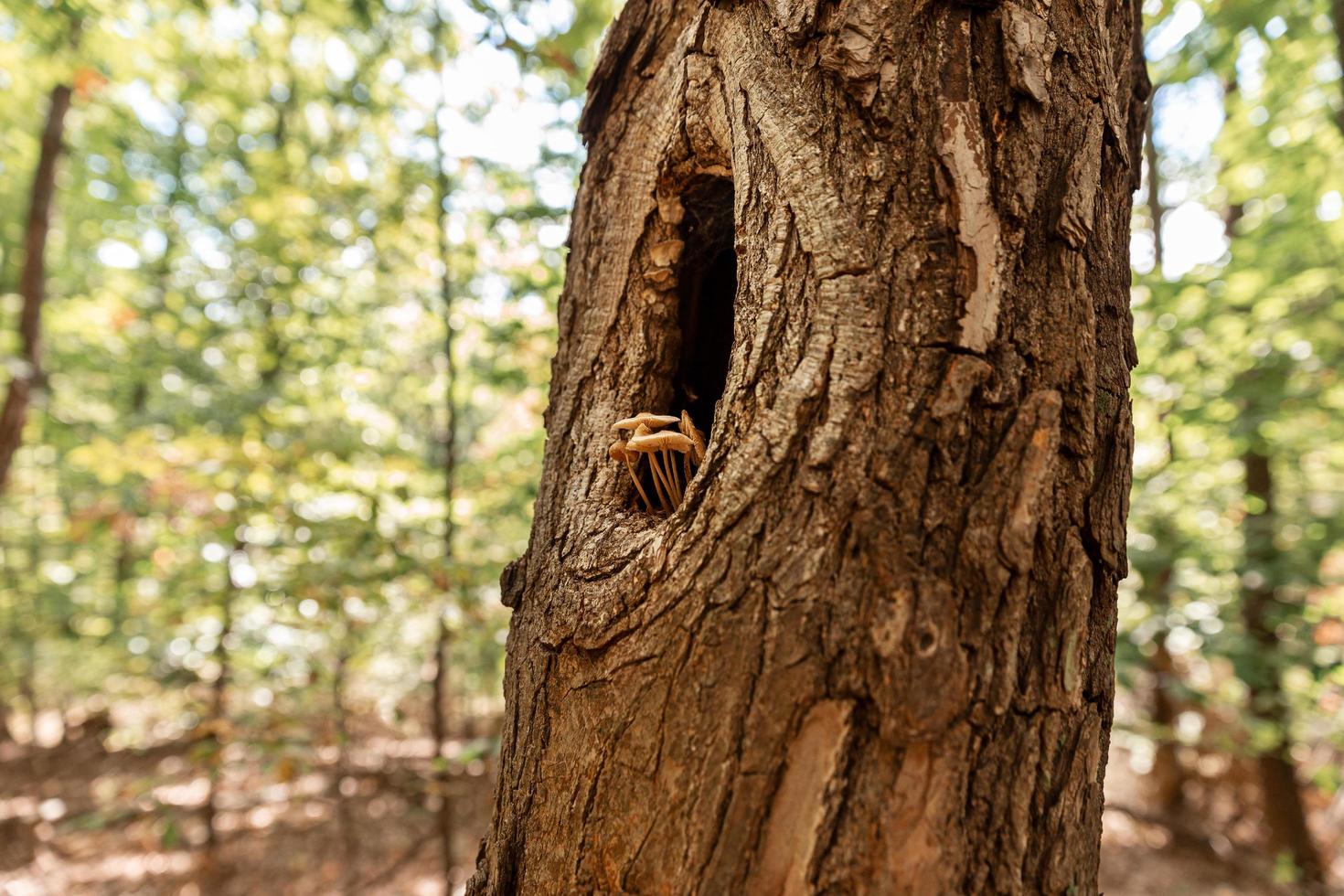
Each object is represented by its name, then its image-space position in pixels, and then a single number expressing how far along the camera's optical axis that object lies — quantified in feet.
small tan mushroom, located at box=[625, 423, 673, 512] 2.67
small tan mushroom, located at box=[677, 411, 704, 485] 2.64
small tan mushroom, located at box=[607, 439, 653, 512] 2.66
